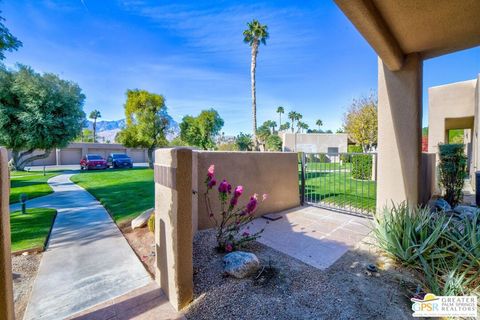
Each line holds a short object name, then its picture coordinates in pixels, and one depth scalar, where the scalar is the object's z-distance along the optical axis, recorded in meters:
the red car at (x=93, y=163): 19.34
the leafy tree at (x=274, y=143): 31.34
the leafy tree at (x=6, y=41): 5.16
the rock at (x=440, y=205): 4.96
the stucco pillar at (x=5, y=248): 1.40
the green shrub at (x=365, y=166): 10.16
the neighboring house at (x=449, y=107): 9.15
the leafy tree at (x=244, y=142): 31.44
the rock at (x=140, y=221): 4.62
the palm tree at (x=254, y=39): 18.27
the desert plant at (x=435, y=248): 2.37
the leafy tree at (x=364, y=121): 16.02
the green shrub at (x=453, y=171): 5.71
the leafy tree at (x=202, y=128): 24.44
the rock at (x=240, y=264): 2.61
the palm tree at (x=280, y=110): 53.76
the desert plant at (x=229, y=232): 3.19
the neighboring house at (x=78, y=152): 26.81
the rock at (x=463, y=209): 4.13
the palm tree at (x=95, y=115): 44.94
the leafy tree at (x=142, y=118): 17.88
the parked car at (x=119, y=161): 20.95
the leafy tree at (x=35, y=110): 11.77
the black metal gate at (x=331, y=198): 5.57
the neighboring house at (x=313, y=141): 27.78
